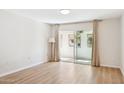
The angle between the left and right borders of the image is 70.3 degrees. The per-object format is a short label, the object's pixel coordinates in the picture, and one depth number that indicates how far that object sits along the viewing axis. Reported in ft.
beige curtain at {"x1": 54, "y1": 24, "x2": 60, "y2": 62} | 16.78
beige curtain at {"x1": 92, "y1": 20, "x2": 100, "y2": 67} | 13.59
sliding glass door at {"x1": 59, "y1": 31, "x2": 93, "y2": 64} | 15.58
